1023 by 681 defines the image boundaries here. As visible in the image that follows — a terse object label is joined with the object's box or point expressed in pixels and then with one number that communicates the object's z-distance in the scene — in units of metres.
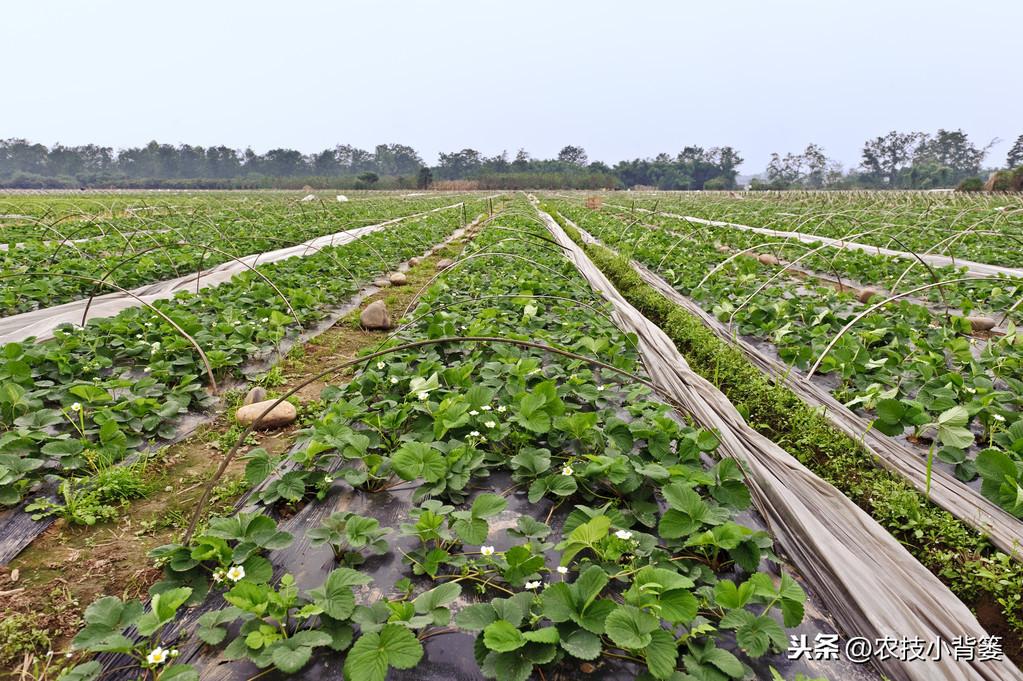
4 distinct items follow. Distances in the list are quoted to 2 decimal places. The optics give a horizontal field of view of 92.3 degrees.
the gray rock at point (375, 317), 5.24
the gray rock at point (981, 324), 4.43
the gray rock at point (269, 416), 3.04
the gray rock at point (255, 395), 3.31
